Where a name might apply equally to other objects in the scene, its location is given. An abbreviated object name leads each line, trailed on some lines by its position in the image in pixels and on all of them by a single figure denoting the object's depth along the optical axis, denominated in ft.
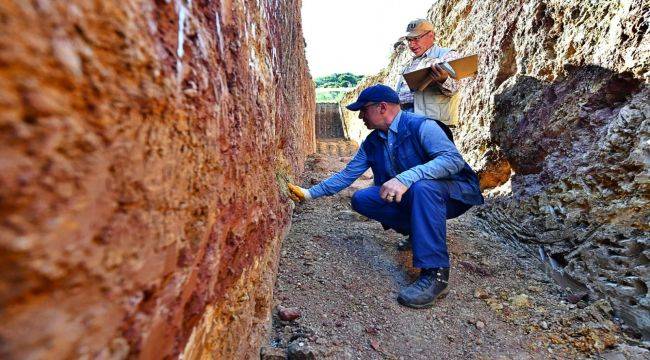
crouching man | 5.92
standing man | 8.40
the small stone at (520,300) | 5.88
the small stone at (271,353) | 4.21
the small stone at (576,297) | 5.71
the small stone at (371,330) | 5.08
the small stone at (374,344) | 4.83
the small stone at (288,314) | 4.98
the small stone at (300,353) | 4.26
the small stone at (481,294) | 6.08
